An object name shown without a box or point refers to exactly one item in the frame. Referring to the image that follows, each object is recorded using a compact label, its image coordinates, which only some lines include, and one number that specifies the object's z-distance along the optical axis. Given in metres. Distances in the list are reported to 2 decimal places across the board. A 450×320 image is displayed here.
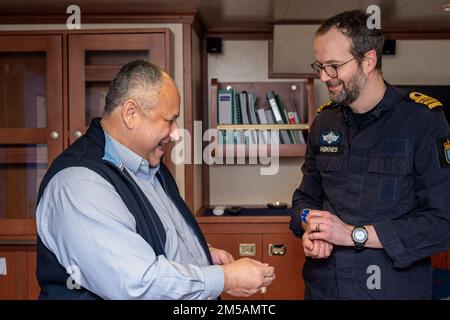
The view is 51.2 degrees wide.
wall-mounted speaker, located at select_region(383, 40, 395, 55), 3.36
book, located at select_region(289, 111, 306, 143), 3.14
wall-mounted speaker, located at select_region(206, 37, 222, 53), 3.39
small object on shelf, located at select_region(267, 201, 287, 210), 3.25
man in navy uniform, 1.38
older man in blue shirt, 1.04
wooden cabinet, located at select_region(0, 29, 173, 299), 2.65
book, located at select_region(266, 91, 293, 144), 3.14
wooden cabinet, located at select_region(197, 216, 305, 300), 2.86
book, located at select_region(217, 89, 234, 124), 3.12
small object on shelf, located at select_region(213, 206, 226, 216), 3.01
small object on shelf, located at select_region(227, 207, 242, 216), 3.04
